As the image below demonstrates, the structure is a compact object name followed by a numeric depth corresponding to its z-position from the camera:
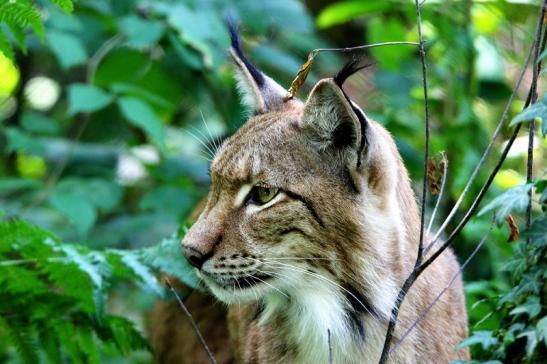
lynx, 9.39
